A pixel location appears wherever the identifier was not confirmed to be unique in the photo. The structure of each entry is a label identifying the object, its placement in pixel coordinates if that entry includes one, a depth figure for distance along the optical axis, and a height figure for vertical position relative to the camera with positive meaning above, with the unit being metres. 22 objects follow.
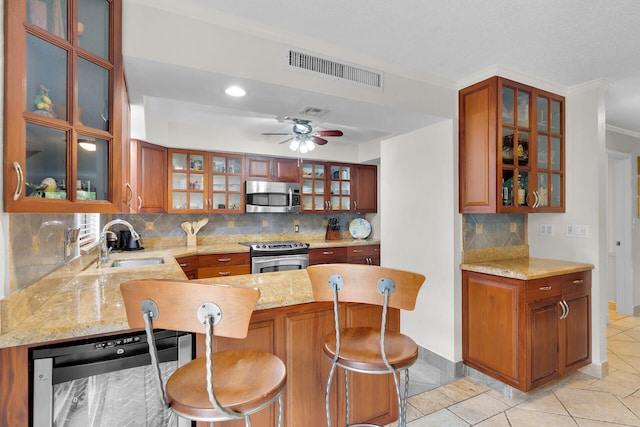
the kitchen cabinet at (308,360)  1.52 -0.74
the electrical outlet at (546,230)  2.95 -0.15
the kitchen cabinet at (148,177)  3.52 +0.44
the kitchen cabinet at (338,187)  4.85 +0.43
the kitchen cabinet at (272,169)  4.41 +0.66
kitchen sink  2.95 -0.44
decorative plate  5.20 -0.24
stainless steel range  4.07 -0.54
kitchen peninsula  1.08 -0.46
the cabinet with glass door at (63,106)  1.08 +0.44
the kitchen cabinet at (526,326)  2.24 -0.85
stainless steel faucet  2.59 -0.30
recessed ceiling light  2.00 +0.80
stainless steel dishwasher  1.11 -0.62
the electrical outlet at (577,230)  2.71 -0.14
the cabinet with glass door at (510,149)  2.46 +0.54
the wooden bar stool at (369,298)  1.27 -0.35
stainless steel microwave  4.33 +0.25
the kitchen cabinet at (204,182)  4.00 +0.43
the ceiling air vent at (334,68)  2.02 +0.98
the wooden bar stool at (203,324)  0.93 -0.33
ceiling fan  3.18 +0.82
